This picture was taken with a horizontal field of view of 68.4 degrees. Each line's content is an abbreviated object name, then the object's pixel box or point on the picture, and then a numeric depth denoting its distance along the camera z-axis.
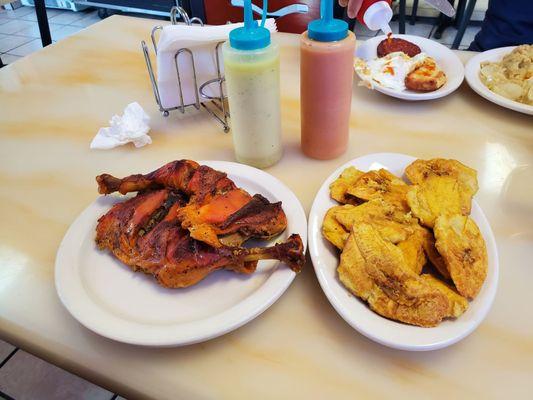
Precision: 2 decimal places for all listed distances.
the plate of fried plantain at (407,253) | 0.54
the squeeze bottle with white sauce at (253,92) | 0.74
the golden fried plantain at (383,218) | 0.64
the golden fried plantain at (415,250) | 0.61
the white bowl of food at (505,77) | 1.01
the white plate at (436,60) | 1.06
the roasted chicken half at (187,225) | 0.61
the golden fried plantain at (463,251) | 0.58
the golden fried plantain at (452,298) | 0.54
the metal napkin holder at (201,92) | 1.03
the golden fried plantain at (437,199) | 0.67
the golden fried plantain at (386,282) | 0.54
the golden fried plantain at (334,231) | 0.65
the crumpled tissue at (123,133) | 1.01
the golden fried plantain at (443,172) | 0.75
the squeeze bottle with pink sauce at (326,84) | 0.75
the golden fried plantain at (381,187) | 0.72
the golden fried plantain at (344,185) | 0.74
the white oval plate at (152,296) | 0.55
